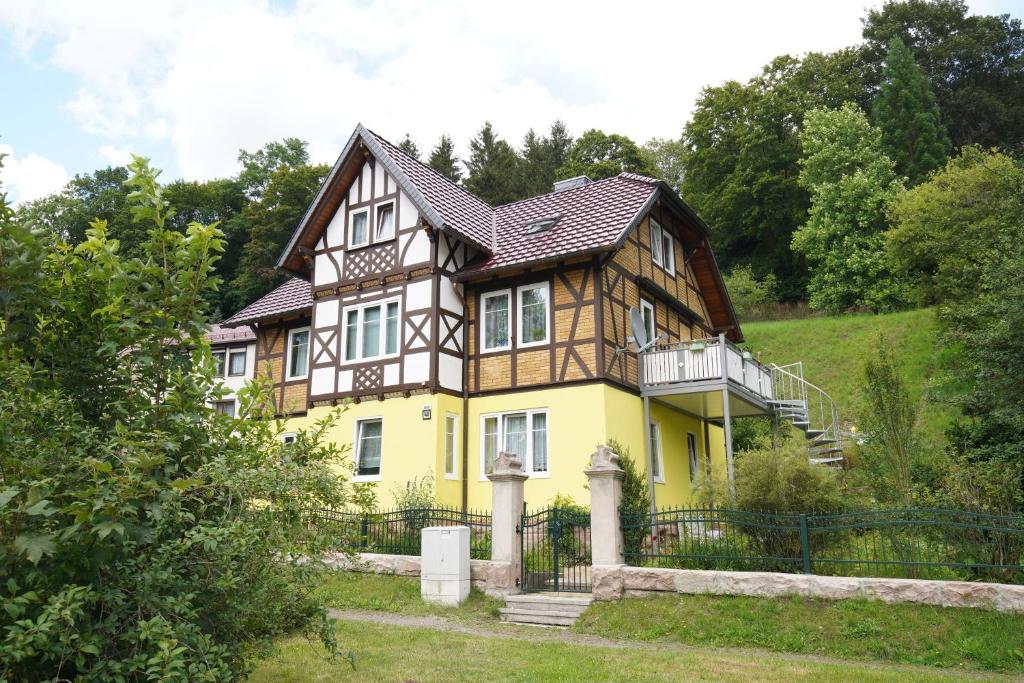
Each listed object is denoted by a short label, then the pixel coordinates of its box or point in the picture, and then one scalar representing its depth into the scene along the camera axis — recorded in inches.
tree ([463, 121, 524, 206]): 2005.4
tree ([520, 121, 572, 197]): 2009.1
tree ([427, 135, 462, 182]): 2091.5
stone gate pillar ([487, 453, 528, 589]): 549.3
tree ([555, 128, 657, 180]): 1961.1
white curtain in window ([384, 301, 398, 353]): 818.8
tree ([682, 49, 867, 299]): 1902.1
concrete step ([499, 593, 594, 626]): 492.7
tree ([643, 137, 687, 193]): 2439.7
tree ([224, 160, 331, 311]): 1930.4
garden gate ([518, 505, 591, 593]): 548.1
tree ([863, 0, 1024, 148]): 1831.9
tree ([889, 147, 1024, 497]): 722.2
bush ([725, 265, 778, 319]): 1718.8
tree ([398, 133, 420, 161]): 2154.3
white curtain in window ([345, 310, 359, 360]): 847.1
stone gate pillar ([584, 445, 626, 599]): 507.5
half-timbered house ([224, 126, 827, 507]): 754.8
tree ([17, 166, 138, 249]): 1906.7
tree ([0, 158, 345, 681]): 201.0
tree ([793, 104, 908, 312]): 1581.0
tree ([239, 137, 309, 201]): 2287.2
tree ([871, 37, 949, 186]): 1663.4
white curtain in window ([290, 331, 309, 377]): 985.0
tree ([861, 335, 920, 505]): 592.4
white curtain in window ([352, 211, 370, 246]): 874.1
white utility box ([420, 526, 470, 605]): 541.3
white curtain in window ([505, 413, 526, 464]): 769.6
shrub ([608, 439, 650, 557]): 520.8
